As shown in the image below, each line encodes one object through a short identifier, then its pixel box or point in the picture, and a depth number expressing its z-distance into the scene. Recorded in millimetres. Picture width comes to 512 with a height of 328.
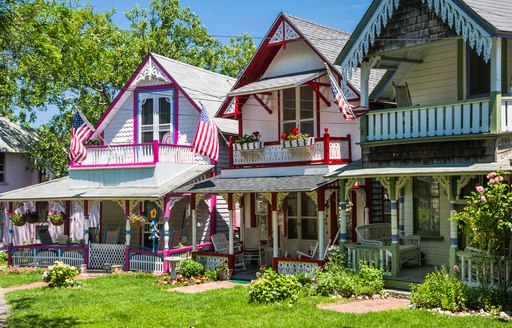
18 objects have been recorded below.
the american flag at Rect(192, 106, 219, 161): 21250
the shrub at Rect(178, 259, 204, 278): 21542
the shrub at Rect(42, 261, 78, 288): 19969
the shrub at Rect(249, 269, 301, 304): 16328
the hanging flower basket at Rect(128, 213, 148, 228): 23750
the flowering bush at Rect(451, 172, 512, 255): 13917
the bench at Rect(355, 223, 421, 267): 18391
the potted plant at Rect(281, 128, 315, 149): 21000
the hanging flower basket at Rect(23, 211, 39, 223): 27641
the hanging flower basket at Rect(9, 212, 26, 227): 26953
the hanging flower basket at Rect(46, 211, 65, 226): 26294
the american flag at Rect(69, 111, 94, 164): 24266
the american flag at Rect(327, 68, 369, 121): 18359
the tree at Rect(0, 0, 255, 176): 15562
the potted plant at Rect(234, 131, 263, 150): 22484
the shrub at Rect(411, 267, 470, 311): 14531
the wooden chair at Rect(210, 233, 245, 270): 23062
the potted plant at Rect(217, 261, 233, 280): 21578
